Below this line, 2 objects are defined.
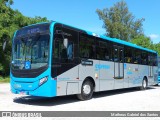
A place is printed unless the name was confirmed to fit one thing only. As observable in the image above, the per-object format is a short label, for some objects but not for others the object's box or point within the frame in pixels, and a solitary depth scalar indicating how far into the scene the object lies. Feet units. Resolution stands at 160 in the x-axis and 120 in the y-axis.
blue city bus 34.96
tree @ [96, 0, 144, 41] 193.72
